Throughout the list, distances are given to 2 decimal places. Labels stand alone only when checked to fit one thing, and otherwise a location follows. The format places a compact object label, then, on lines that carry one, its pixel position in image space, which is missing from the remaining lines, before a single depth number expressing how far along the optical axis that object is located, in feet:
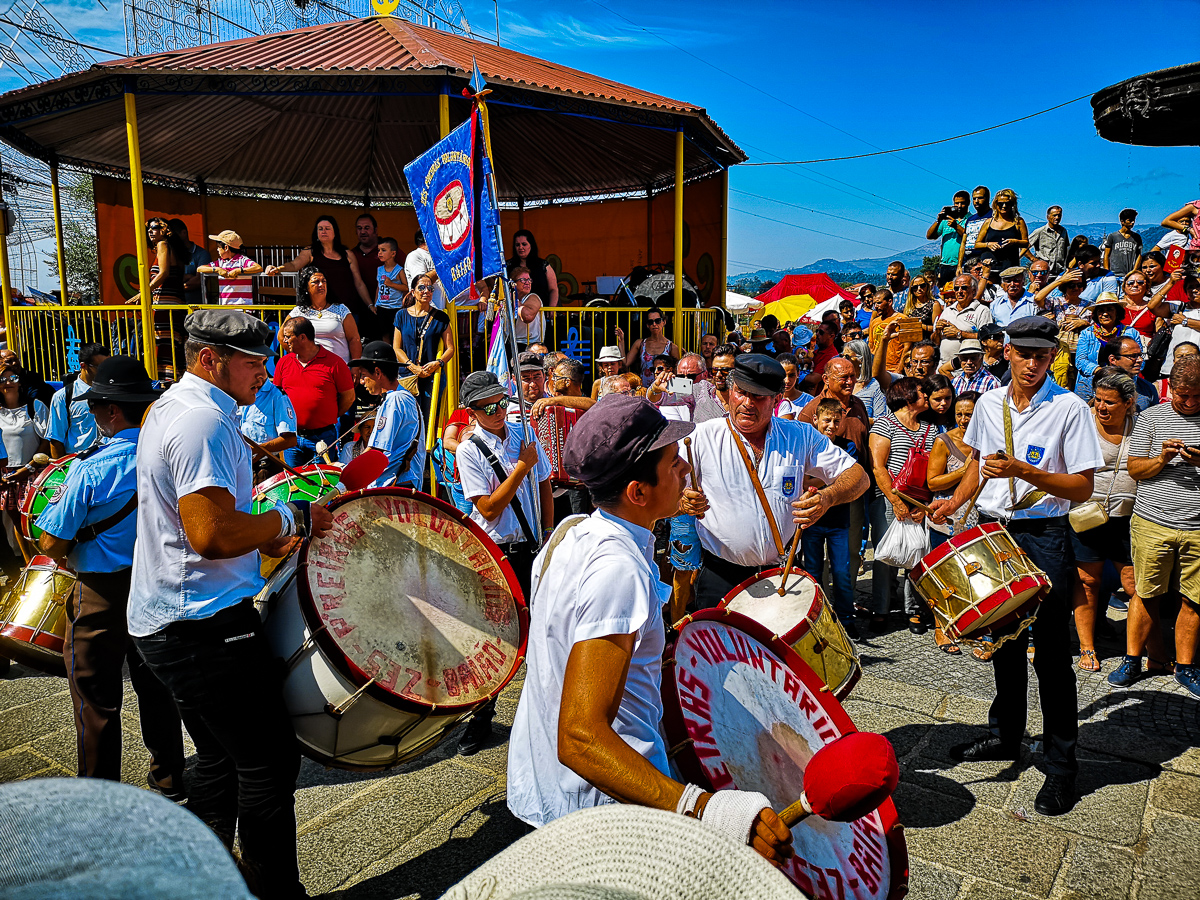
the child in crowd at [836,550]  20.84
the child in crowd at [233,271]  31.17
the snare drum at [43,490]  12.78
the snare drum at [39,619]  13.17
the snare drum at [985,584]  12.14
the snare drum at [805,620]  10.73
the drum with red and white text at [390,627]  9.09
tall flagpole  14.90
